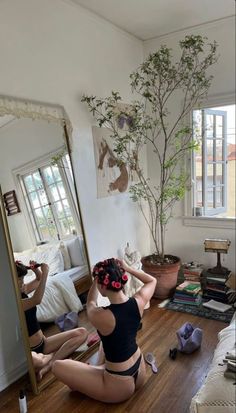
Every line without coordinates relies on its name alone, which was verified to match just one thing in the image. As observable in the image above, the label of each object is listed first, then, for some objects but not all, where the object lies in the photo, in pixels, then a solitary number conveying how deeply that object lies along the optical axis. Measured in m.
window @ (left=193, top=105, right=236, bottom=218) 3.54
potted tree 3.12
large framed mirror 2.15
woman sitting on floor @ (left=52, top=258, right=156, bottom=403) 1.92
